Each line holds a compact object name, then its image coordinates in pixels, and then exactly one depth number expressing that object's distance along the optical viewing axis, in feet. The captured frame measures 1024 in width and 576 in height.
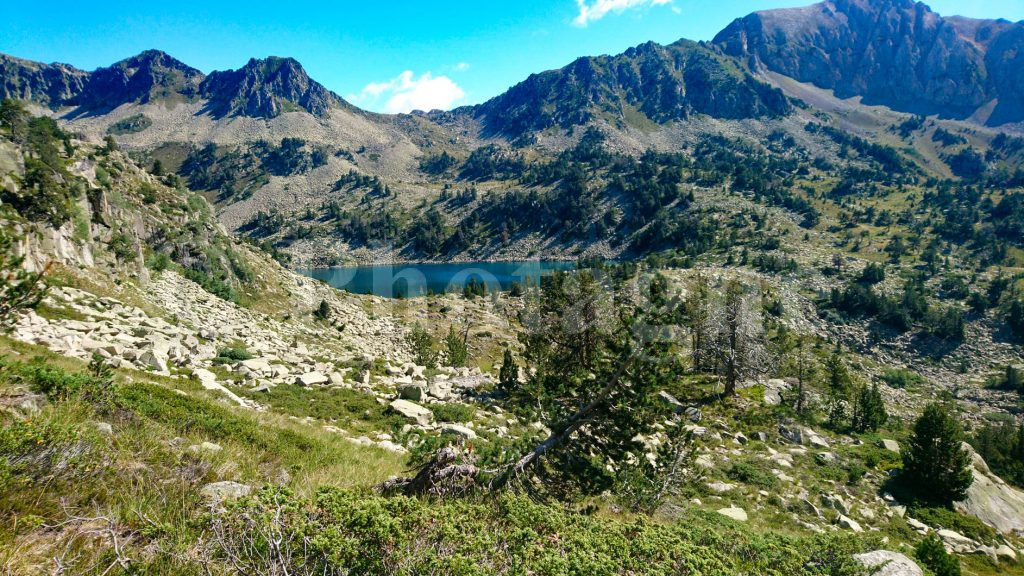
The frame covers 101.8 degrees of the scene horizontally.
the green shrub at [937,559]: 37.04
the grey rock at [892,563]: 27.40
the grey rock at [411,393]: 64.64
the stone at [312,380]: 57.67
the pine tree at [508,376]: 79.32
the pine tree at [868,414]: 98.32
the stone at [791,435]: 80.69
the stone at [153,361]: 43.52
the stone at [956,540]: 52.27
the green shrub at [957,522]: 56.90
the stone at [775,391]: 104.17
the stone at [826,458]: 72.02
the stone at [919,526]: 56.34
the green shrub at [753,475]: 59.88
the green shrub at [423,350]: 102.94
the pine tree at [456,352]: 105.09
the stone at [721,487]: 55.88
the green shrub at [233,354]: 61.78
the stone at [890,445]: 84.78
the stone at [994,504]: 61.52
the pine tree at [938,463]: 62.39
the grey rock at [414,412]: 53.42
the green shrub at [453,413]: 57.82
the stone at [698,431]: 76.64
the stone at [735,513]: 47.69
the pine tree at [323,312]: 118.73
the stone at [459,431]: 47.62
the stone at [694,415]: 85.56
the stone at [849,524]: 52.60
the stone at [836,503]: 57.06
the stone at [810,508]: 54.13
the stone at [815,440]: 80.07
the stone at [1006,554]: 51.39
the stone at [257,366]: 57.41
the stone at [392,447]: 38.93
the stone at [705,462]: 62.85
